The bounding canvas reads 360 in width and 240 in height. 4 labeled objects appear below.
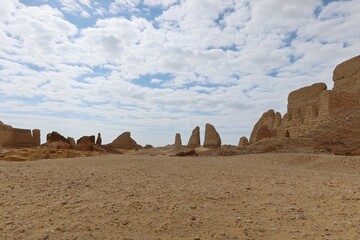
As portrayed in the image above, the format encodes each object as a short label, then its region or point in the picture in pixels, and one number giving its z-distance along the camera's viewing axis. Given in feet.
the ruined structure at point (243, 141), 83.60
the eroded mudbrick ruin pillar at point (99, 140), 93.22
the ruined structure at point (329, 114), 41.16
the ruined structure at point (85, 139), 73.71
